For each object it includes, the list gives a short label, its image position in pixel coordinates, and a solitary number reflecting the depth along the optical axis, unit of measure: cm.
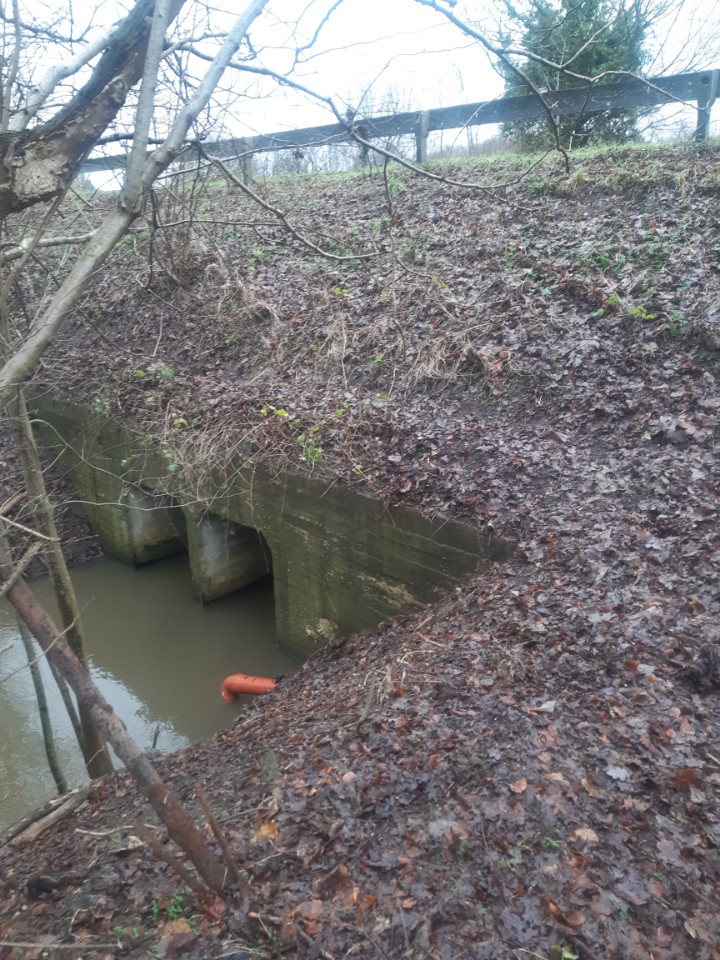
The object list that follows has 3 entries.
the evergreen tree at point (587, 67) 1048
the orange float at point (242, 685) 716
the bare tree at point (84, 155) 255
